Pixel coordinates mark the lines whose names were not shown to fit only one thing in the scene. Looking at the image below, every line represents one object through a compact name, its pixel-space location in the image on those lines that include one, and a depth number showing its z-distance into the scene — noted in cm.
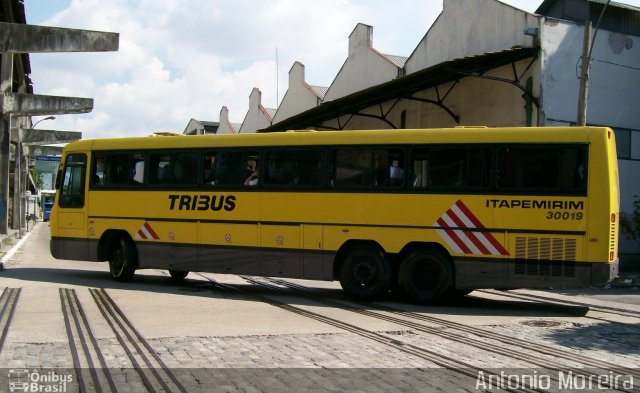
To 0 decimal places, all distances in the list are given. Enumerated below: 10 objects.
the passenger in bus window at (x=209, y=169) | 1396
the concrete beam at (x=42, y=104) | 2872
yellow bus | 1122
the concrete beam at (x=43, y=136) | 4084
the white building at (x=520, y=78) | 2045
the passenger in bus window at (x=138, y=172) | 1485
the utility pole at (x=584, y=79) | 1670
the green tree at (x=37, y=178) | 9462
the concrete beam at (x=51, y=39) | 1970
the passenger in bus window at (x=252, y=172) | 1348
